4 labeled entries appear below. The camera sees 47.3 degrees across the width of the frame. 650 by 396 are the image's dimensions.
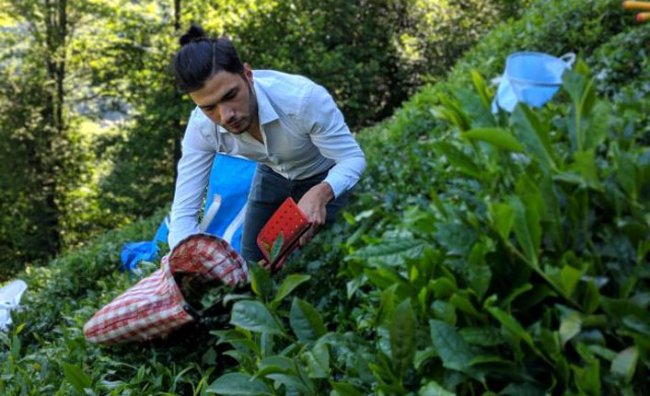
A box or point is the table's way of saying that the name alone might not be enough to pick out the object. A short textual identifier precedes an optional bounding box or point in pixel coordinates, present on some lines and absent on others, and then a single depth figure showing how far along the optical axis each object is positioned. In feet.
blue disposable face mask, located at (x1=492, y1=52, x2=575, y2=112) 8.92
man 10.12
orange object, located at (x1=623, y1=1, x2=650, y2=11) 5.37
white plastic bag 15.15
